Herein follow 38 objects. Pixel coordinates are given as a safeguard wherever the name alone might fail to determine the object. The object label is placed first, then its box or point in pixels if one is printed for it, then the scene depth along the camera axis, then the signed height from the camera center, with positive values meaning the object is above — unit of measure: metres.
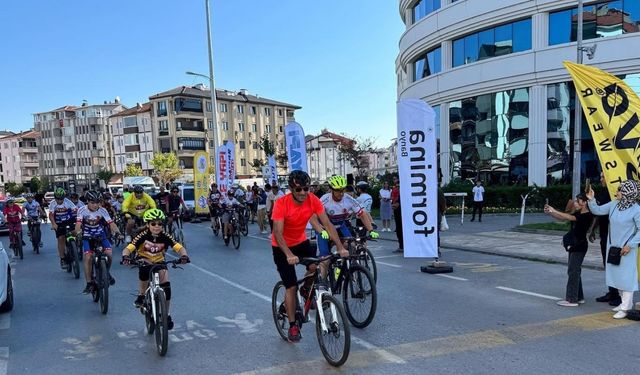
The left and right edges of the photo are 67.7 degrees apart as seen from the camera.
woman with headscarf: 5.99 -1.10
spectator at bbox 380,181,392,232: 17.53 -1.73
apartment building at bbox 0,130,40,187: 112.81 +4.45
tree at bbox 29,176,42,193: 94.61 -1.97
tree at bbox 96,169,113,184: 83.31 -0.63
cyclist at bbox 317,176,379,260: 7.40 -0.79
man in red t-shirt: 4.97 -0.71
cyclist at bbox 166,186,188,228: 14.12 -1.04
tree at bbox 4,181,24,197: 96.10 -2.62
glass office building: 22.78 +4.15
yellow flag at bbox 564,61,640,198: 6.80 +0.46
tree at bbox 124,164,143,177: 74.79 +0.14
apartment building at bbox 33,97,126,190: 96.12 +6.53
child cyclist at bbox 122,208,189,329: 5.63 -0.91
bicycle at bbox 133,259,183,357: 5.14 -1.55
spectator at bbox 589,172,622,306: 6.82 -1.33
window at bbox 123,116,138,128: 81.88 +8.58
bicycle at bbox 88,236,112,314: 7.07 -1.57
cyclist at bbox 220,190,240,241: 14.20 -1.33
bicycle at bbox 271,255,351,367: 4.54 -1.55
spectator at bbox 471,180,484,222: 19.28 -1.56
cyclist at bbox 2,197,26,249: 13.61 -1.14
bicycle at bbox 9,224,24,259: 13.65 -1.90
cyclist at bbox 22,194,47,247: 14.80 -1.11
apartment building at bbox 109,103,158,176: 79.66 +5.87
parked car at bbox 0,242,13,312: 6.74 -1.59
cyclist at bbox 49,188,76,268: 10.30 -0.90
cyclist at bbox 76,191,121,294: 7.72 -0.88
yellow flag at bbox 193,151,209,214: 24.17 -0.66
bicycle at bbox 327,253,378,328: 5.79 -1.61
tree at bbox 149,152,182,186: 68.19 +0.38
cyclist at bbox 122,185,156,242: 10.74 -0.73
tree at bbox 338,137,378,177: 55.97 +1.31
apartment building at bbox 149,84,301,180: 74.88 +7.69
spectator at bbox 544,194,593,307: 6.67 -1.35
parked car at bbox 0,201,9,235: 19.63 -2.25
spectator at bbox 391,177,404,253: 12.68 -1.58
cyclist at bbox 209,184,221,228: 15.95 -1.16
